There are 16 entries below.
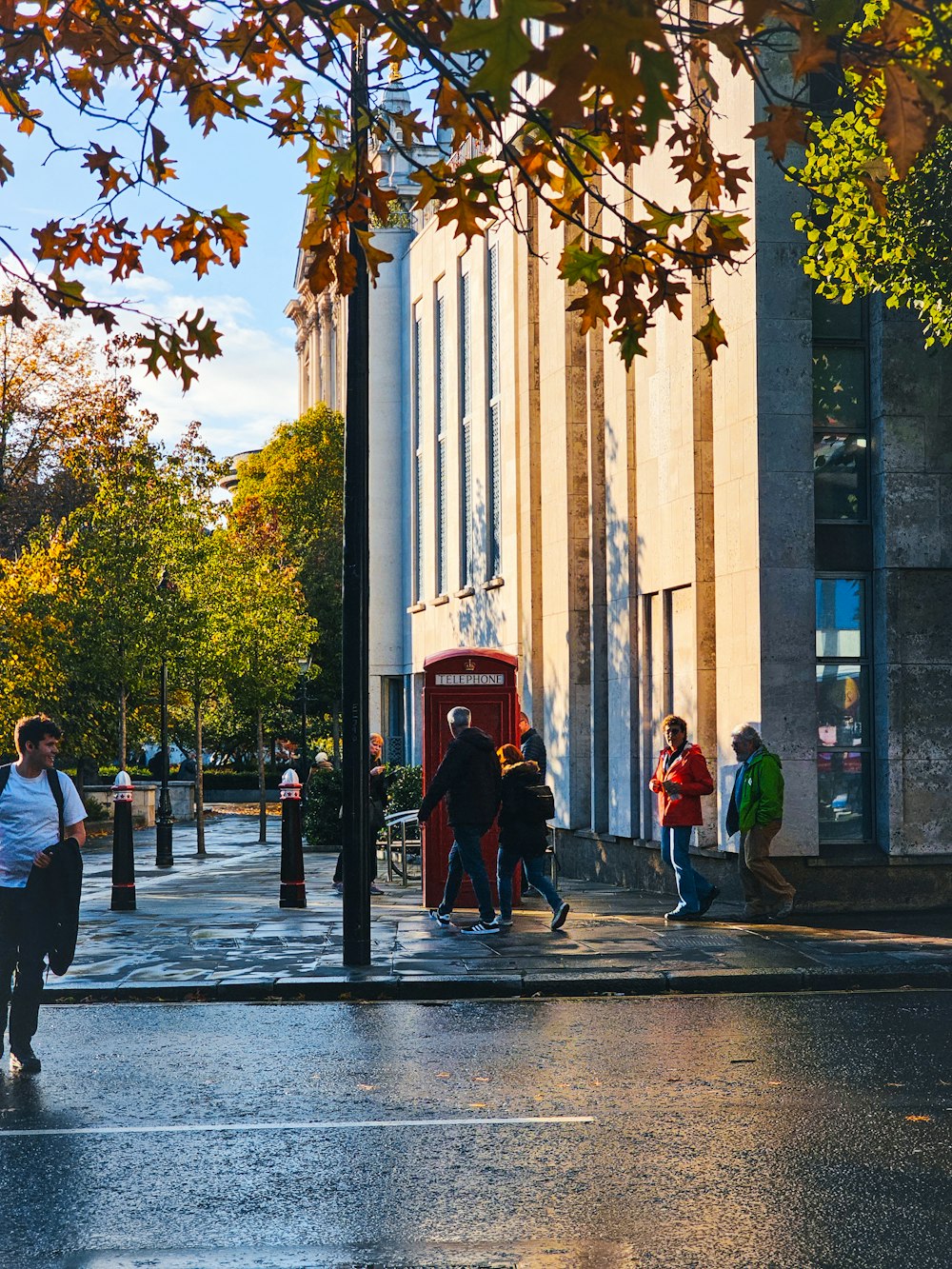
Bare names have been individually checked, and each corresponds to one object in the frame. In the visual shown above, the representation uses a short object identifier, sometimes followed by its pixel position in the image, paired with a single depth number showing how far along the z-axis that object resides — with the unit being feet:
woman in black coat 47.06
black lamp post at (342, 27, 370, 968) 40.11
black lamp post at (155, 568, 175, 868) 87.61
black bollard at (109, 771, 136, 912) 55.62
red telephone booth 53.42
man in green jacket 47.21
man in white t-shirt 29.86
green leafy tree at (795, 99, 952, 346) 41.60
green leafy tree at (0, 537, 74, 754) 109.50
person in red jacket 49.16
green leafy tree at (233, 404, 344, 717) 190.08
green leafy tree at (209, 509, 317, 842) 123.13
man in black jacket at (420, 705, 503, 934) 47.11
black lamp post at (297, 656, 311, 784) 136.98
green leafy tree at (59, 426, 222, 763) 111.55
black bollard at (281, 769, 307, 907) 54.80
